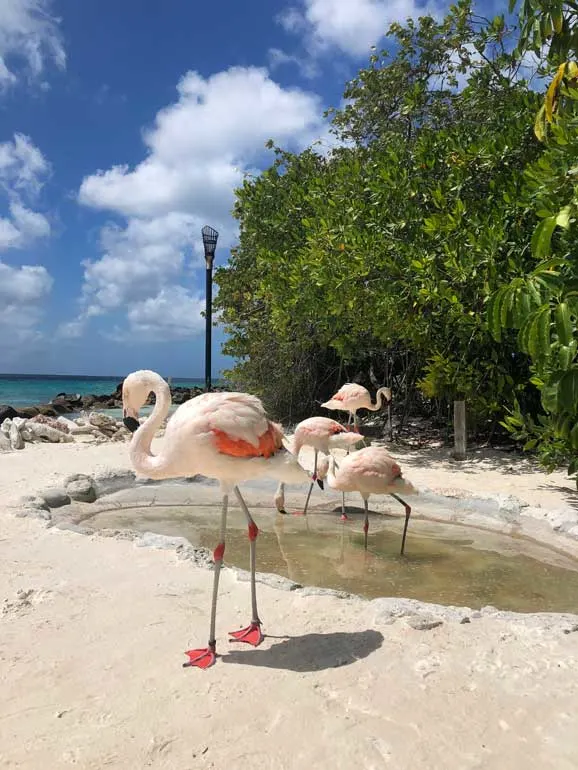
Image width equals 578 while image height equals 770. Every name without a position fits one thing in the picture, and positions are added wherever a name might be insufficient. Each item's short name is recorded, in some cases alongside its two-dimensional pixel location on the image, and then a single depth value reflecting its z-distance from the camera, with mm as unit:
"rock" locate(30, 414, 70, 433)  12959
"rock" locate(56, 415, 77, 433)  13406
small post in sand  10023
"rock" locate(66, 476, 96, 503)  7641
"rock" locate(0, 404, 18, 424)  20338
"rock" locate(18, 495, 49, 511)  6618
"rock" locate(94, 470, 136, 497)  8242
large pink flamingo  3508
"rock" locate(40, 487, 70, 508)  7090
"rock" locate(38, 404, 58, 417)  26027
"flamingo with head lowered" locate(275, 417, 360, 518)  7660
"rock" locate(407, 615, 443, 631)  3562
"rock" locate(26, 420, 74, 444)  11836
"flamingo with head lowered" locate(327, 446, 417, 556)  6074
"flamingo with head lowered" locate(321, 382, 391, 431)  9961
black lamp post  15149
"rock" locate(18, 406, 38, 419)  23298
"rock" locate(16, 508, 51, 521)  6145
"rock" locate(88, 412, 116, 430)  13516
